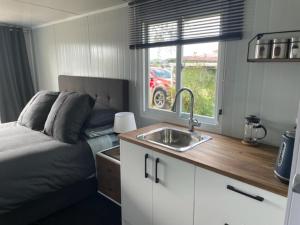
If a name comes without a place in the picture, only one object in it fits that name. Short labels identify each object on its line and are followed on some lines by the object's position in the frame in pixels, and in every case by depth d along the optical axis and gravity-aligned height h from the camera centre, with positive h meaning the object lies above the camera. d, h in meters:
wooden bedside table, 1.93 -0.95
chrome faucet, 1.75 -0.43
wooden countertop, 1.03 -0.52
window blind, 1.57 +0.39
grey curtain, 3.58 -0.07
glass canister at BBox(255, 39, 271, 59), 1.37 +0.12
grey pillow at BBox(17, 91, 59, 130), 2.44 -0.46
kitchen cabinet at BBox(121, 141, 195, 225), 1.34 -0.80
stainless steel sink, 1.71 -0.55
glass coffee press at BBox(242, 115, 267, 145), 1.49 -0.43
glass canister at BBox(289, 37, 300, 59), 1.24 +0.11
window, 1.83 -0.07
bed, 1.68 -0.86
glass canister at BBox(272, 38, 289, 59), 1.30 +0.12
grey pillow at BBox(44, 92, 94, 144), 2.07 -0.45
